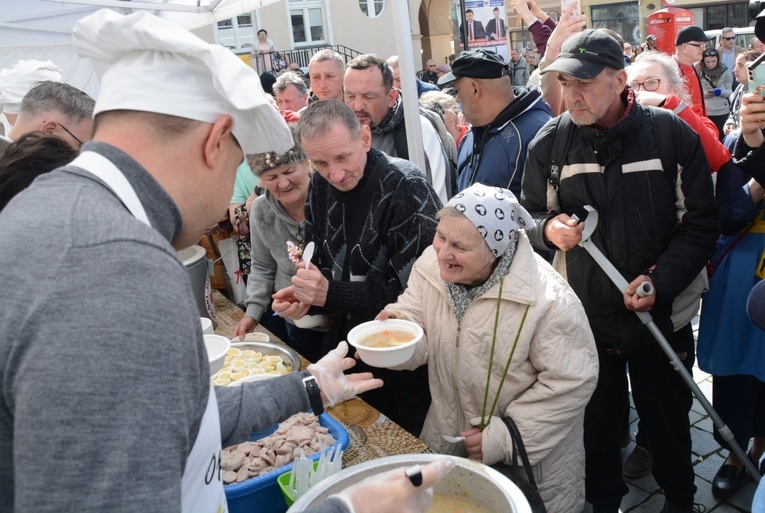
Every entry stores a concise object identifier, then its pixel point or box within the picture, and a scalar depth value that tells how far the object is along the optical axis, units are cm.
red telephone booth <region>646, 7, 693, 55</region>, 1323
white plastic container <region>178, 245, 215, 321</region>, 299
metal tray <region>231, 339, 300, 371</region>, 262
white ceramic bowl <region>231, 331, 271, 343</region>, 293
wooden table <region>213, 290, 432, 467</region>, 194
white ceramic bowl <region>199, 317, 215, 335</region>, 254
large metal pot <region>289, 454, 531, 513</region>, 145
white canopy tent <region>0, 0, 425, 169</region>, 551
